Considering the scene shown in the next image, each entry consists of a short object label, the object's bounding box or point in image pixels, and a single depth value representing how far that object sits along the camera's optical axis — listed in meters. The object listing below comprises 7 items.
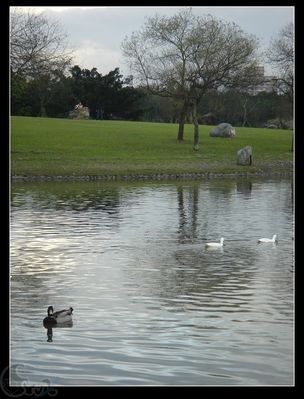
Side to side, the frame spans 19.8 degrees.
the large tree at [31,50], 47.06
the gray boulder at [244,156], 54.19
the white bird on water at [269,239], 21.47
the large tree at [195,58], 60.88
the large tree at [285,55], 62.34
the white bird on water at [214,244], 20.70
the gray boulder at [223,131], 71.00
